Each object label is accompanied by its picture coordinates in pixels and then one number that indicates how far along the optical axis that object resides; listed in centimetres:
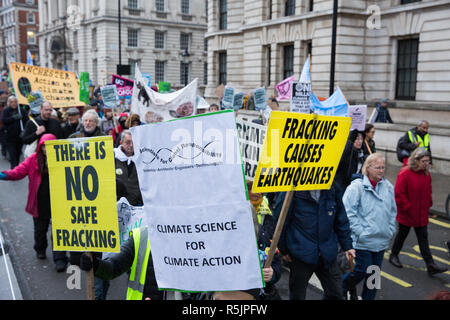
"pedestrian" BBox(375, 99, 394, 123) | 1737
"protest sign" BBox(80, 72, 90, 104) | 1738
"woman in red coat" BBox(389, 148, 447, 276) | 602
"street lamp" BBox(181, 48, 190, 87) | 5525
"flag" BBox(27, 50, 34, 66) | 2068
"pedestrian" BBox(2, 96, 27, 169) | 1206
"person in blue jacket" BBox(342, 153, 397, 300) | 479
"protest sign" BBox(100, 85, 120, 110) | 1019
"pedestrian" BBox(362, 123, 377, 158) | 820
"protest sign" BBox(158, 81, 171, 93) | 1400
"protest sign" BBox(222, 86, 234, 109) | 1202
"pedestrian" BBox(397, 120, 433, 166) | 988
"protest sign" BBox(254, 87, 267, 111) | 1072
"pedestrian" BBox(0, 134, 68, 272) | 603
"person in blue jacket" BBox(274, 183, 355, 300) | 423
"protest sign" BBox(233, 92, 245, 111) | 1191
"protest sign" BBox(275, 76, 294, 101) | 1184
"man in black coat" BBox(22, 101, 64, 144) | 858
